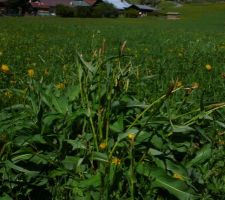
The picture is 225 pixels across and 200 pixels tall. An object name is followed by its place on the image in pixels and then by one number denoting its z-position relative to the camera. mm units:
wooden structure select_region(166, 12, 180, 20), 64875
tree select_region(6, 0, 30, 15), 84488
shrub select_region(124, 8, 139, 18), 71250
